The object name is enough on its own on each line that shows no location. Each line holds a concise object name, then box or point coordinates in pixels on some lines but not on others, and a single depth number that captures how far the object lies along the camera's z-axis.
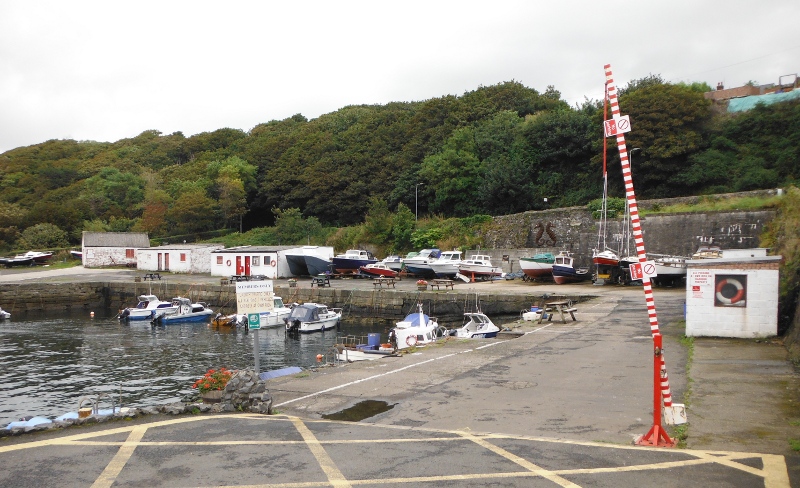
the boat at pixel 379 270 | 44.47
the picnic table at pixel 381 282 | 38.41
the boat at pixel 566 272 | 36.91
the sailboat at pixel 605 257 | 34.66
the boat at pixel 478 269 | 41.44
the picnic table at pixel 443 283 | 36.91
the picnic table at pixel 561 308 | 22.83
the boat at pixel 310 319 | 32.47
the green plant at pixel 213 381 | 11.03
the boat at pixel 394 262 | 45.16
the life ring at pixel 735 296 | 15.82
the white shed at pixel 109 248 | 58.72
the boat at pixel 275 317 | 34.72
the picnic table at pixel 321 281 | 41.31
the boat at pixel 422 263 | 42.97
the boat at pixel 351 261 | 46.78
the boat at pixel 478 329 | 23.11
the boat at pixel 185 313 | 36.62
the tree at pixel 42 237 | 66.00
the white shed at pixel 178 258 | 53.44
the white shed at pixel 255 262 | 47.84
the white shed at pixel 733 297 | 15.46
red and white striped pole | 8.00
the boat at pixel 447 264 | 41.59
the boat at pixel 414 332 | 23.85
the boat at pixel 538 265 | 37.56
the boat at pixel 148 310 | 37.49
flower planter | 10.85
